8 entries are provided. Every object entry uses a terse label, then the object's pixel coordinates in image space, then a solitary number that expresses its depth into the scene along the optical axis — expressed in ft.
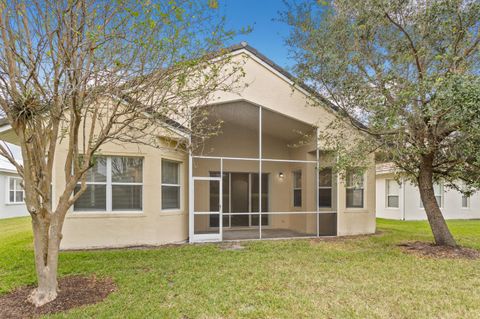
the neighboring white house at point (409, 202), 61.77
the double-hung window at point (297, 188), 46.68
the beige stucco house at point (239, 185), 31.60
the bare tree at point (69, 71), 16.73
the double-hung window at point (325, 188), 42.11
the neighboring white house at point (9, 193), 60.29
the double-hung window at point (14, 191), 63.05
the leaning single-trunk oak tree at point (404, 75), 25.26
